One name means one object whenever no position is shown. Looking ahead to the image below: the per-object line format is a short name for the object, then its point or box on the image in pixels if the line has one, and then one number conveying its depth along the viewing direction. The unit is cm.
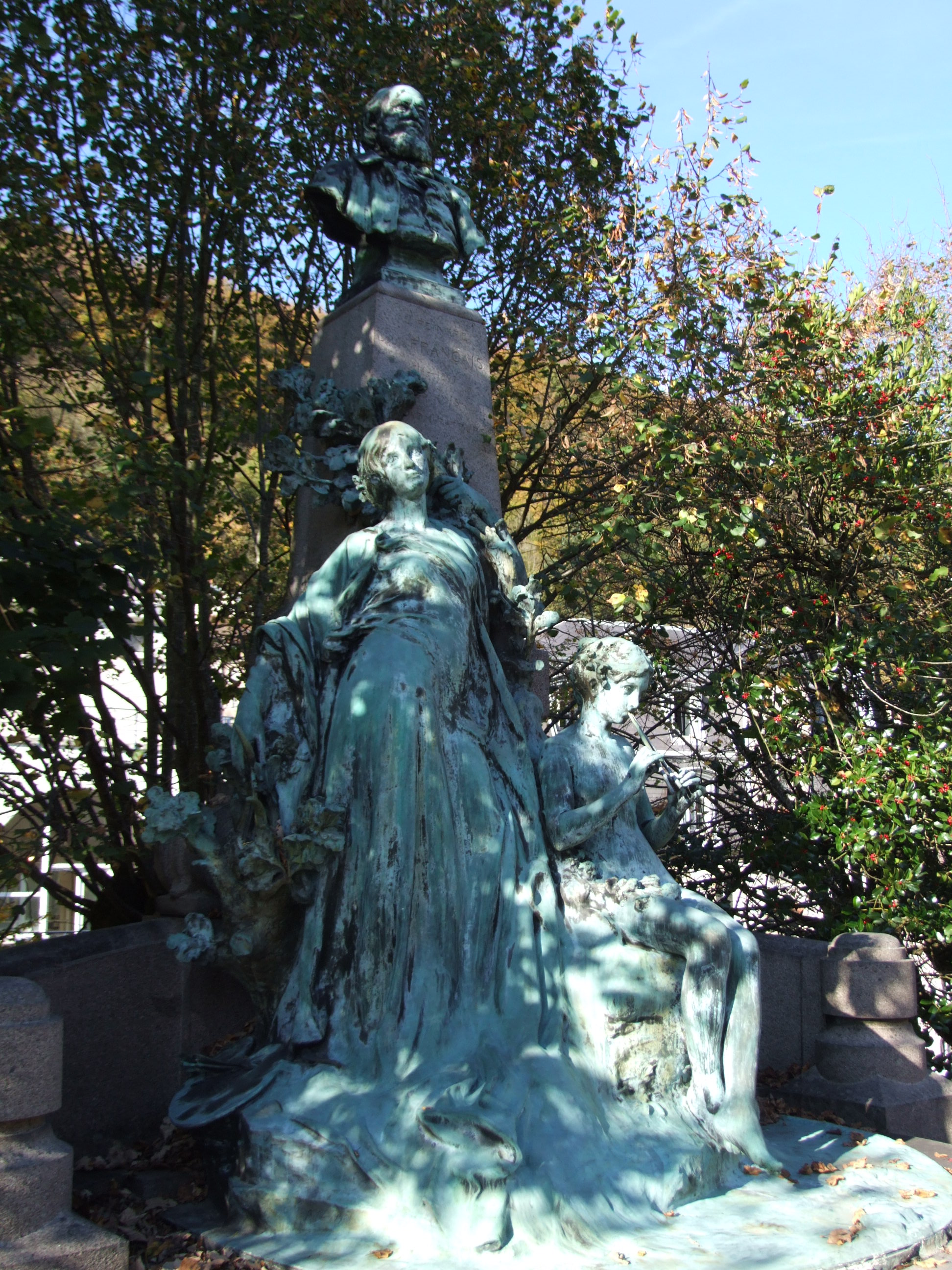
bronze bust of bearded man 505
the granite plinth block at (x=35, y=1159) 297
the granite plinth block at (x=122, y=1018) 413
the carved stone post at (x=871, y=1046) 512
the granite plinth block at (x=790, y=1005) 535
